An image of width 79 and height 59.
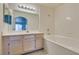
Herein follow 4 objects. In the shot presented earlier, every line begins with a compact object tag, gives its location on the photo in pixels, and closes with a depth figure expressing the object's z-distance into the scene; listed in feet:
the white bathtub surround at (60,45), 6.13
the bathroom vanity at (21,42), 6.06
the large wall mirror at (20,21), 6.62
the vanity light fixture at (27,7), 6.12
